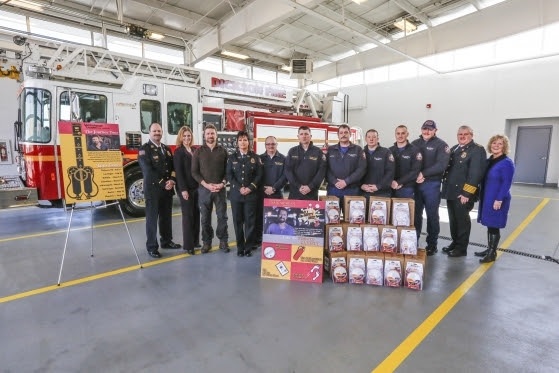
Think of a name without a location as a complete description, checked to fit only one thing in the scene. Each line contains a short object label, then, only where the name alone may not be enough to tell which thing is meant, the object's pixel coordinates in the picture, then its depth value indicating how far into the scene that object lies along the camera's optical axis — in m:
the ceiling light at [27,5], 8.91
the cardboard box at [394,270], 3.35
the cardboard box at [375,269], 3.38
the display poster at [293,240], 3.48
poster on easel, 3.46
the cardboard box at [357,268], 3.41
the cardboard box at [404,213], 3.60
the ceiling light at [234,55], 14.08
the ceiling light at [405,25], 11.81
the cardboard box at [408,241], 3.44
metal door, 12.10
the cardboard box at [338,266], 3.45
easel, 3.35
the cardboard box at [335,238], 3.60
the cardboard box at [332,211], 3.76
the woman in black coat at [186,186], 4.20
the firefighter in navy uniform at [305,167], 4.10
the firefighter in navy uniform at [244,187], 4.12
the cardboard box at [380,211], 3.67
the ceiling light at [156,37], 12.03
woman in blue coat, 3.93
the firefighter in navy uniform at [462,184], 4.04
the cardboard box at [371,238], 3.53
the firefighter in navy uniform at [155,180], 4.05
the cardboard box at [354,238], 3.55
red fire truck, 5.11
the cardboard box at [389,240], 3.50
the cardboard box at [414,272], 3.28
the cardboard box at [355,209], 3.72
